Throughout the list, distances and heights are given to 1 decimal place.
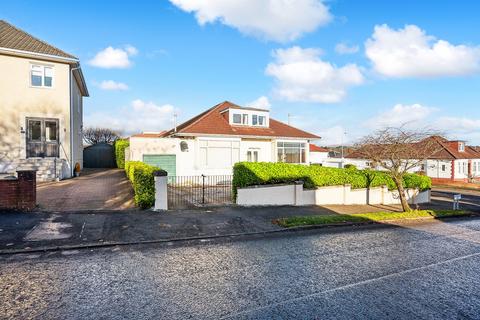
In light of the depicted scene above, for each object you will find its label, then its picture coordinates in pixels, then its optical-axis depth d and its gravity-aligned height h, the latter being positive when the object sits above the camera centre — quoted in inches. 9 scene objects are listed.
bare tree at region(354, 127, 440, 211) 534.3 +13.2
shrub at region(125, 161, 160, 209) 425.7 -44.3
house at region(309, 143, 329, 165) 2028.4 +28.1
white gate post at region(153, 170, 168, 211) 431.2 -47.9
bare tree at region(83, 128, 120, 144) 2115.0 +162.1
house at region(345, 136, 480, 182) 1544.0 -42.3
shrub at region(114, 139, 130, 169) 1116.5 +22.7
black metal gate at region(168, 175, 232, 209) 518.8 -73.0
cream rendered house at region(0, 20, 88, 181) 637.9 +114.5
